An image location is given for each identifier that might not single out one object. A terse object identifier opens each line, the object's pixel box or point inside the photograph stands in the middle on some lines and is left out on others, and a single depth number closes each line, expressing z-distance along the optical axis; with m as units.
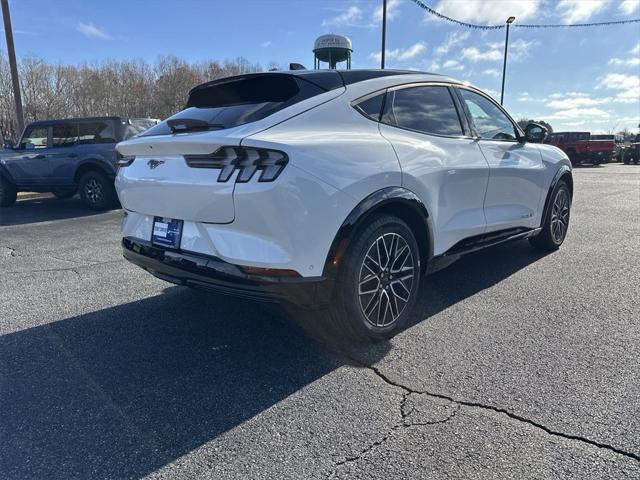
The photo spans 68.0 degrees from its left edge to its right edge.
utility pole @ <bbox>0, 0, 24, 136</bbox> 13.59
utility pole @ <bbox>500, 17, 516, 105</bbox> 28.18
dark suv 9.80
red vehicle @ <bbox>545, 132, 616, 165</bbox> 26.19
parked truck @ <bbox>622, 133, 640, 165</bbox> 26.81
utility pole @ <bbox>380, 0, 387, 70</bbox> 17.81
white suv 2.62
